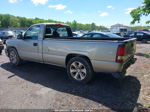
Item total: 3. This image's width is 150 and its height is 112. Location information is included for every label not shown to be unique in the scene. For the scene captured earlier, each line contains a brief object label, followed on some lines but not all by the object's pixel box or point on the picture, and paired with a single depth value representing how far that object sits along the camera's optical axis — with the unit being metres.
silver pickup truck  2.94
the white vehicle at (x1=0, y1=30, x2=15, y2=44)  12.35
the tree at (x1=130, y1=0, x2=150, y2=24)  7.07
